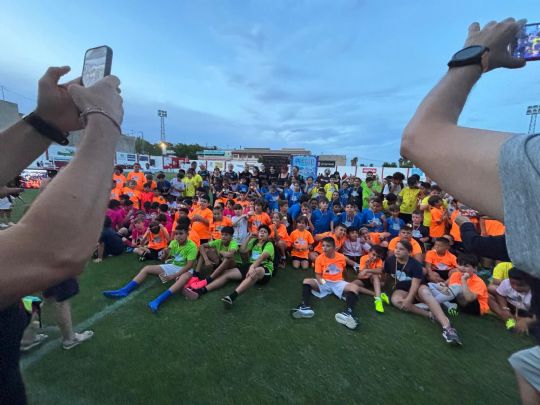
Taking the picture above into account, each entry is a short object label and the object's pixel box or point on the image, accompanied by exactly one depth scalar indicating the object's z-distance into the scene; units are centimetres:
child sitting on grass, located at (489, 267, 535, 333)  378
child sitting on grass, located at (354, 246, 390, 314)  483
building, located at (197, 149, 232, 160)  7044
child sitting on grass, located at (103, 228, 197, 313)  441
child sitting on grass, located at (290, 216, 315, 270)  627
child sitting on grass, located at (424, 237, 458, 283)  506
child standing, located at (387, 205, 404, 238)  680
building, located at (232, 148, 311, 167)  7671
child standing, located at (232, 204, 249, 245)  685
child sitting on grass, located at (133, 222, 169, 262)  616
